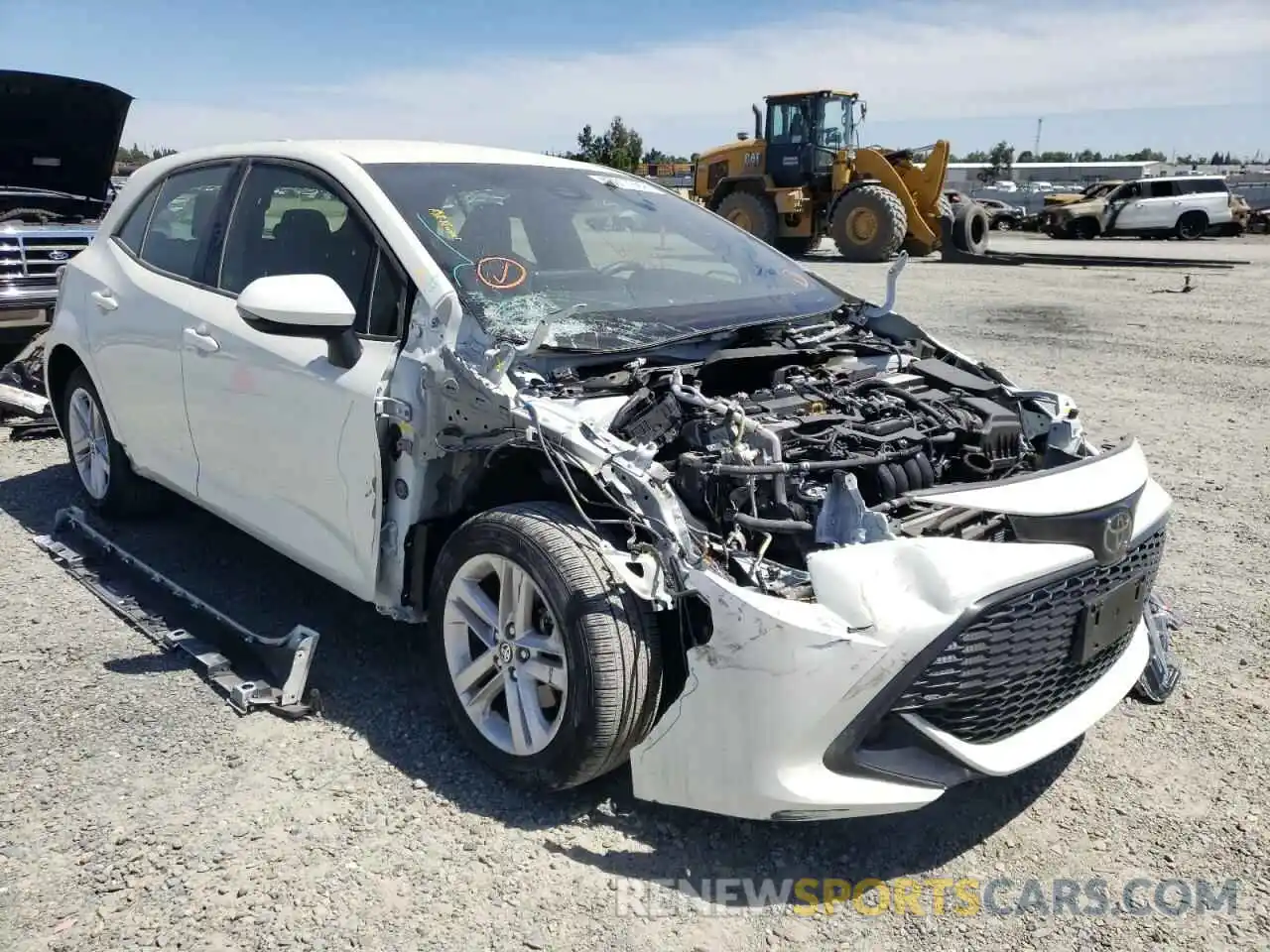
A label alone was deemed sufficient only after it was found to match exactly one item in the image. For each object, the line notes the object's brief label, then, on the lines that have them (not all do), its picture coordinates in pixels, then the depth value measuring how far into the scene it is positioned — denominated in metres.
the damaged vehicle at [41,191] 7.47
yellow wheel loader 18.47
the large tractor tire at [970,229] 19.06
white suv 26.72
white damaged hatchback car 2.37
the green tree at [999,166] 61.48
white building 61.41
